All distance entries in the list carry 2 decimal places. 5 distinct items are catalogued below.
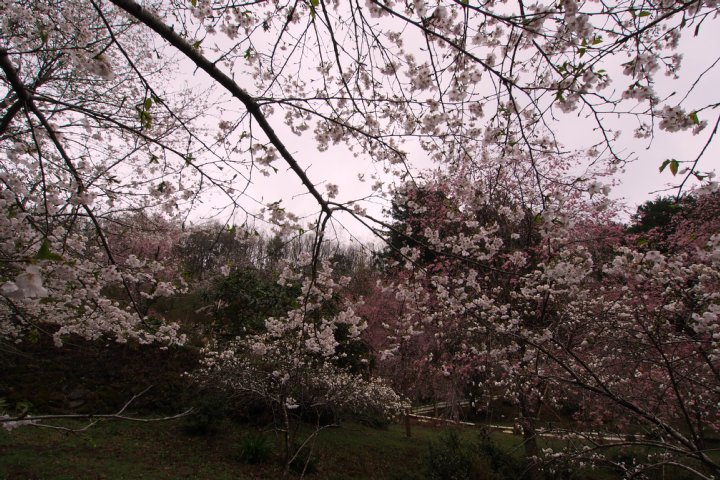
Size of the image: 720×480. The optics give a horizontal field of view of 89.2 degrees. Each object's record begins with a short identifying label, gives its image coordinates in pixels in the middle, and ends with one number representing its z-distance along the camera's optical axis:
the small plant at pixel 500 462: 6.79
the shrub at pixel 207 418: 7.37
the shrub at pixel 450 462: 6.29
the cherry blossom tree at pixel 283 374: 6.68
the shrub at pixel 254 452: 6.54
